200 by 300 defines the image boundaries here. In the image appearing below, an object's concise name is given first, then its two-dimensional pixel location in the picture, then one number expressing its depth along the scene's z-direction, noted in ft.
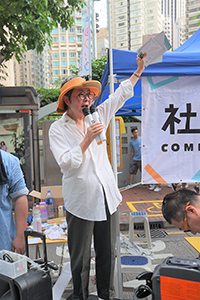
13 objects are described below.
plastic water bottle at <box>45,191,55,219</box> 11.46
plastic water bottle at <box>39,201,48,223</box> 10.90
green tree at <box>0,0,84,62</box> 16.09
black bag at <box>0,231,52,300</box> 5.06
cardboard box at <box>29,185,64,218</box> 12.17
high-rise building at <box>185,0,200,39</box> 288.22
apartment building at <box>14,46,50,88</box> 269.27
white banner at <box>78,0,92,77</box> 12.93
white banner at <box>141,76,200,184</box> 8.40
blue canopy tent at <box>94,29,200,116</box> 7.95
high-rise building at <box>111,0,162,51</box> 304.71
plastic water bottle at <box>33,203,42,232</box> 9.02
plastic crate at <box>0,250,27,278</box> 5.18
